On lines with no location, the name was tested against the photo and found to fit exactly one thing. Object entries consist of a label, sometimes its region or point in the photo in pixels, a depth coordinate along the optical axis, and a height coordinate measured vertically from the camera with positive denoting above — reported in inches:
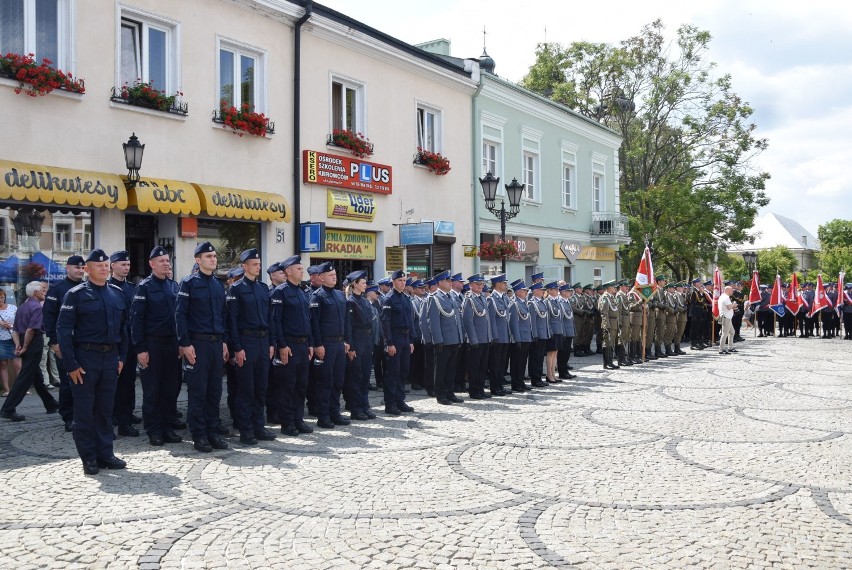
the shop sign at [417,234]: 735.7 +58.5
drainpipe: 639.8 +133.8
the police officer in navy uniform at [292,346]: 354.0 -25.5
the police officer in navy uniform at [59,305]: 352.5 -5.4
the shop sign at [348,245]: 682.8 +45.9
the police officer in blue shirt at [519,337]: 508.4 -30.7
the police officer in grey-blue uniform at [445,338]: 450.6 -27.5
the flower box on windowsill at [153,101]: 511.2 +135.8
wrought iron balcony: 1182.3 +103.5
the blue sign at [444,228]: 798.5 +70.0
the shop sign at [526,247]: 945.7 +57.8
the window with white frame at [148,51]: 526.9 +175.3
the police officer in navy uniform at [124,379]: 335.6 -40.2
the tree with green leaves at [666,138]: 1489.9 +319.8
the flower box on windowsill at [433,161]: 790.7 +140.1
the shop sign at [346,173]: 652.1 +110.8
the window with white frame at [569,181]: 1109.3 +165.9
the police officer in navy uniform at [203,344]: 314.0 -21.0
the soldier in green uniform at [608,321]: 643.5 -25.7
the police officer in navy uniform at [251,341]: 332.5 -21.4
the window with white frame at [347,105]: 701.3 +179.5
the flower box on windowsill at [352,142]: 677.3 +138.5
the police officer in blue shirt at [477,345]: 475.2 -33.6
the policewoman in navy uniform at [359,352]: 395.9 -31.5
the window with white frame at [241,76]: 598.9 +178.0
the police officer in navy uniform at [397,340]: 410.6 -26.3
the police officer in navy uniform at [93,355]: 274.4 -22.5
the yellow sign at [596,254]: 1147.0 +59.9
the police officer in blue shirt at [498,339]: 490.3 -31.1
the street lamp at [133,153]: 486.0 +92.4
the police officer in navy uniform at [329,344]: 374.0 -25.9
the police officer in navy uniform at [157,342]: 333.4 -21.2
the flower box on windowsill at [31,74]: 448.1 +134.2
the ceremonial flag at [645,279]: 717.3 +11.5
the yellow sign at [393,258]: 745.0 +34.9
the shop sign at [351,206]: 673.6 +80.9
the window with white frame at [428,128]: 815.7 +181.6
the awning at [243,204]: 550.3 +69.2
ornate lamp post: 722.8 +98.3
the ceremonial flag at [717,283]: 864.7 +8.5
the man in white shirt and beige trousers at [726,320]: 779.0 -31.4
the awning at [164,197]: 498.6 +67.2
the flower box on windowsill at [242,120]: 578.6 +136.4
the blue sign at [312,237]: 627.5 +47.8
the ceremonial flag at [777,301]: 1096.2 -16.3
